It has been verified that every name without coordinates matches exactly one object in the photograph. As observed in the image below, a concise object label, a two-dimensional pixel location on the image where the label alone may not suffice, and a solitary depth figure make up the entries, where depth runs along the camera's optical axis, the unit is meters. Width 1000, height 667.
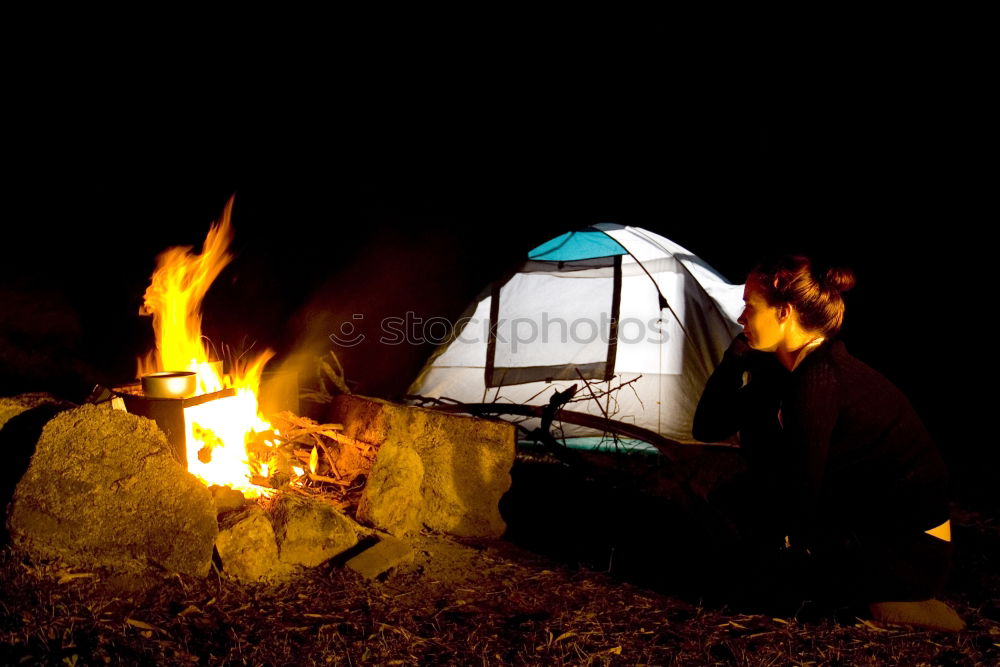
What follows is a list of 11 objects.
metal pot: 3.29
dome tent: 5.64
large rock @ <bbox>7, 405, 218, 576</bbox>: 2.60
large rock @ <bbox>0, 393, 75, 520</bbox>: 2.85
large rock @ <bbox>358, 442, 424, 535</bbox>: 3.34
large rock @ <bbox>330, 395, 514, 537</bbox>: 3.59
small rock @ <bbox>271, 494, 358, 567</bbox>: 2.93
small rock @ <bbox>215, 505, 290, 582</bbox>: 2.77
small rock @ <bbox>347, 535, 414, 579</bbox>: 2.90
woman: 2.32
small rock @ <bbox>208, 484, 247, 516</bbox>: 3.08
